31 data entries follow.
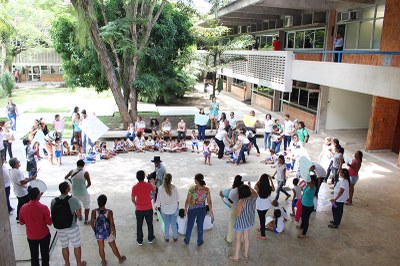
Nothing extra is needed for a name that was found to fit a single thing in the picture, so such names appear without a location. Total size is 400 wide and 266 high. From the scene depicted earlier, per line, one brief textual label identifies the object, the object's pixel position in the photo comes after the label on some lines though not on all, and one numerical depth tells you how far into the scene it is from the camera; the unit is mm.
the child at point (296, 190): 6971
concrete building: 11523
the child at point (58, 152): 10391
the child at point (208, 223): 6769
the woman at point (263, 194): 6176
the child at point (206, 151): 10848
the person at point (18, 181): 6371
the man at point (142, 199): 5840
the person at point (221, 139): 11383
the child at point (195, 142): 12449
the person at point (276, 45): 18703
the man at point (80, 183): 6602
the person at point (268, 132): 12156
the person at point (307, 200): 6375
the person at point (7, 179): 6719
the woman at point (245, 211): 5375
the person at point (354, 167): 8055
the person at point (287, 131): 11766
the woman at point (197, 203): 5820
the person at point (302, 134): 10945
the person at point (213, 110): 14977
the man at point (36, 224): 4863
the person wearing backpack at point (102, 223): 5230
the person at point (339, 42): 13850
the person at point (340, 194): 6754
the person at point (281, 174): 7711
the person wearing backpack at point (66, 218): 4961
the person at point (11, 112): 14364
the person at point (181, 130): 12938
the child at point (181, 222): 6531
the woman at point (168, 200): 5863
